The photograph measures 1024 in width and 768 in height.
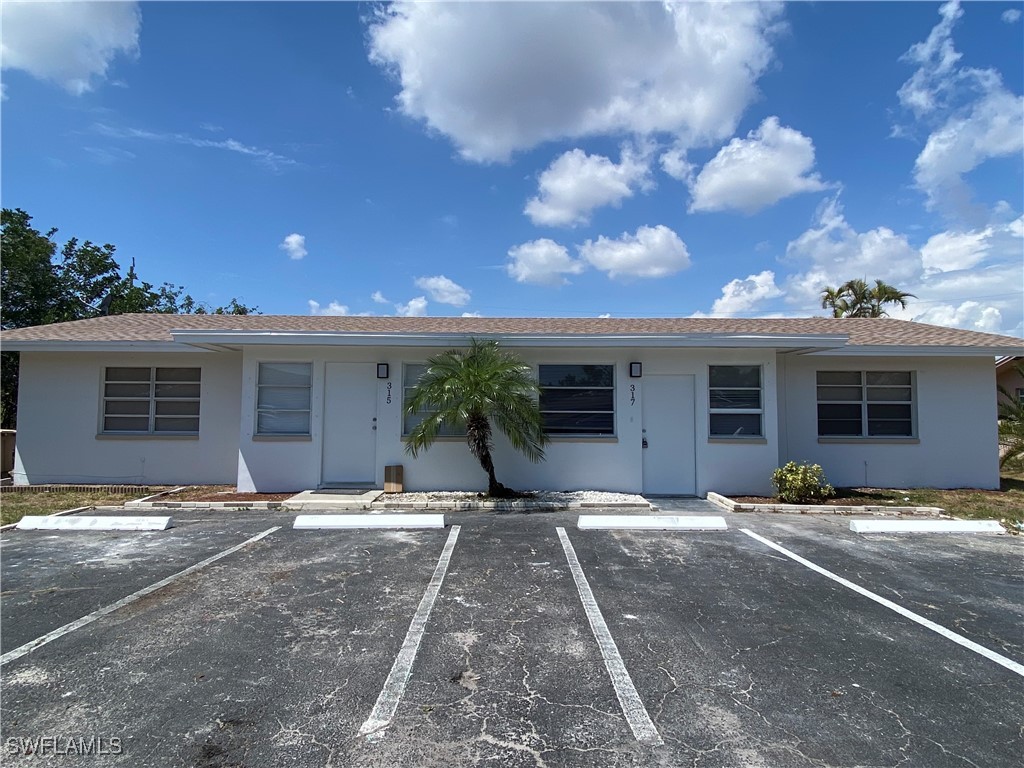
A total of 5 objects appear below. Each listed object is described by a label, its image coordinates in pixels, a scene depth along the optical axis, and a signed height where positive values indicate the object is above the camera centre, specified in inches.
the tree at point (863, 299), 991.0 +222.5
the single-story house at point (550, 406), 410.3 +6.2
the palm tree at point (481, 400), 356.2 +8.6
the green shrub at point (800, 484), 368.2 -47.9
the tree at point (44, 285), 735.1 +195.3
